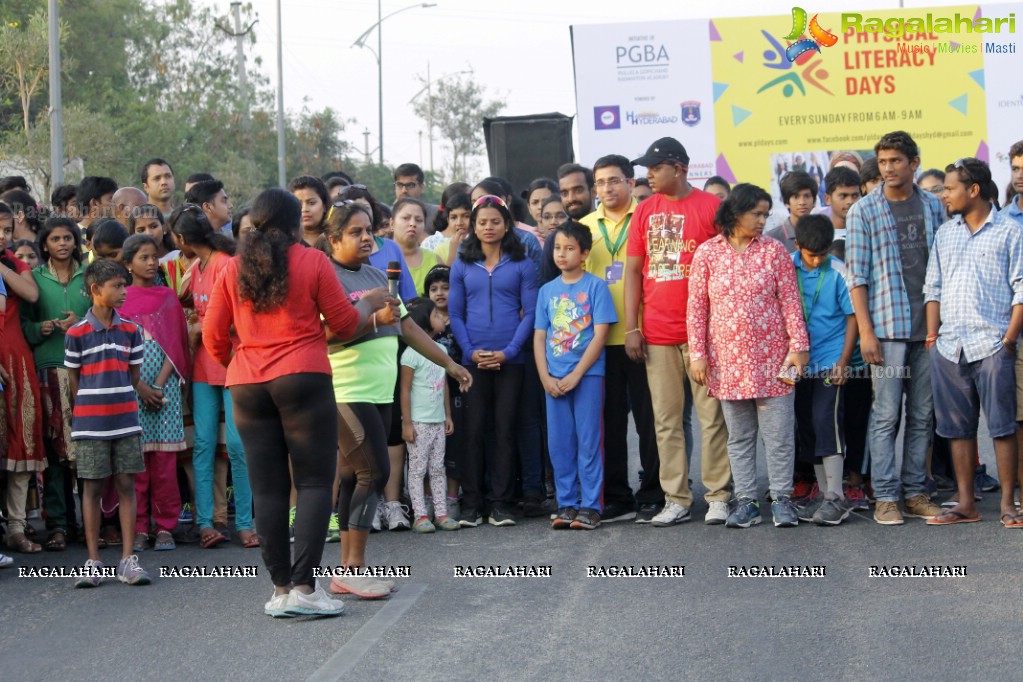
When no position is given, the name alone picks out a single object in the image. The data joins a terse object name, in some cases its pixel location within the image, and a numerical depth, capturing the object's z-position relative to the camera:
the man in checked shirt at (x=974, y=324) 8.12
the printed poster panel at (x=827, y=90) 15.77
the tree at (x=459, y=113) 68.88
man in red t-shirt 8.77
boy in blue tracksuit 8.76
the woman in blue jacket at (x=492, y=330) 9.06
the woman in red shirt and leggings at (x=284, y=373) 6.19
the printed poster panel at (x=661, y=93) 15.82
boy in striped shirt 7.70
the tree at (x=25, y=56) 26.81
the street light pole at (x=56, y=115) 20.39
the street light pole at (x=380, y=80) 49.78
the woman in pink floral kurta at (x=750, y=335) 8.42
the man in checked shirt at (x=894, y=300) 8.50
